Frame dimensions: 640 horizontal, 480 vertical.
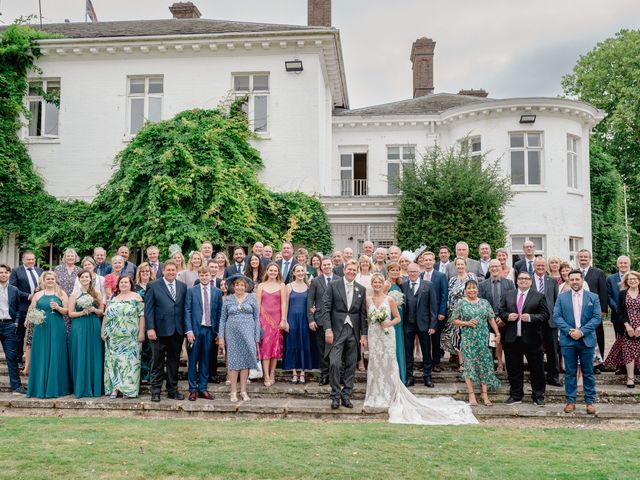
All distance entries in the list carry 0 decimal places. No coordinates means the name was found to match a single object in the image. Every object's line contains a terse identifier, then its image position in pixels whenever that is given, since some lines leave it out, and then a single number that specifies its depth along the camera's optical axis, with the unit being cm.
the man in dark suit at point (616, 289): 973
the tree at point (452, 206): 1659
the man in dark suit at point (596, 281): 991
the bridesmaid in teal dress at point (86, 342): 914
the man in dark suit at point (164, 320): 870
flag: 2248
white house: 1716
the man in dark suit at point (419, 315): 929
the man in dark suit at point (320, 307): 927
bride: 840
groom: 851
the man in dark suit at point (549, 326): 935
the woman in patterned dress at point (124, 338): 898
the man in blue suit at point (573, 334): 825
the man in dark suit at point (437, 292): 955
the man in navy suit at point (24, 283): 999
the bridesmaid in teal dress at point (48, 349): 913
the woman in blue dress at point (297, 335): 969
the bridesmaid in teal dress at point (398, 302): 908
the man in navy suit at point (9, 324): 927
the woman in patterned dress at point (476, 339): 871
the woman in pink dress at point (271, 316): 941
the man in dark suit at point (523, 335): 861
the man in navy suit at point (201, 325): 884
